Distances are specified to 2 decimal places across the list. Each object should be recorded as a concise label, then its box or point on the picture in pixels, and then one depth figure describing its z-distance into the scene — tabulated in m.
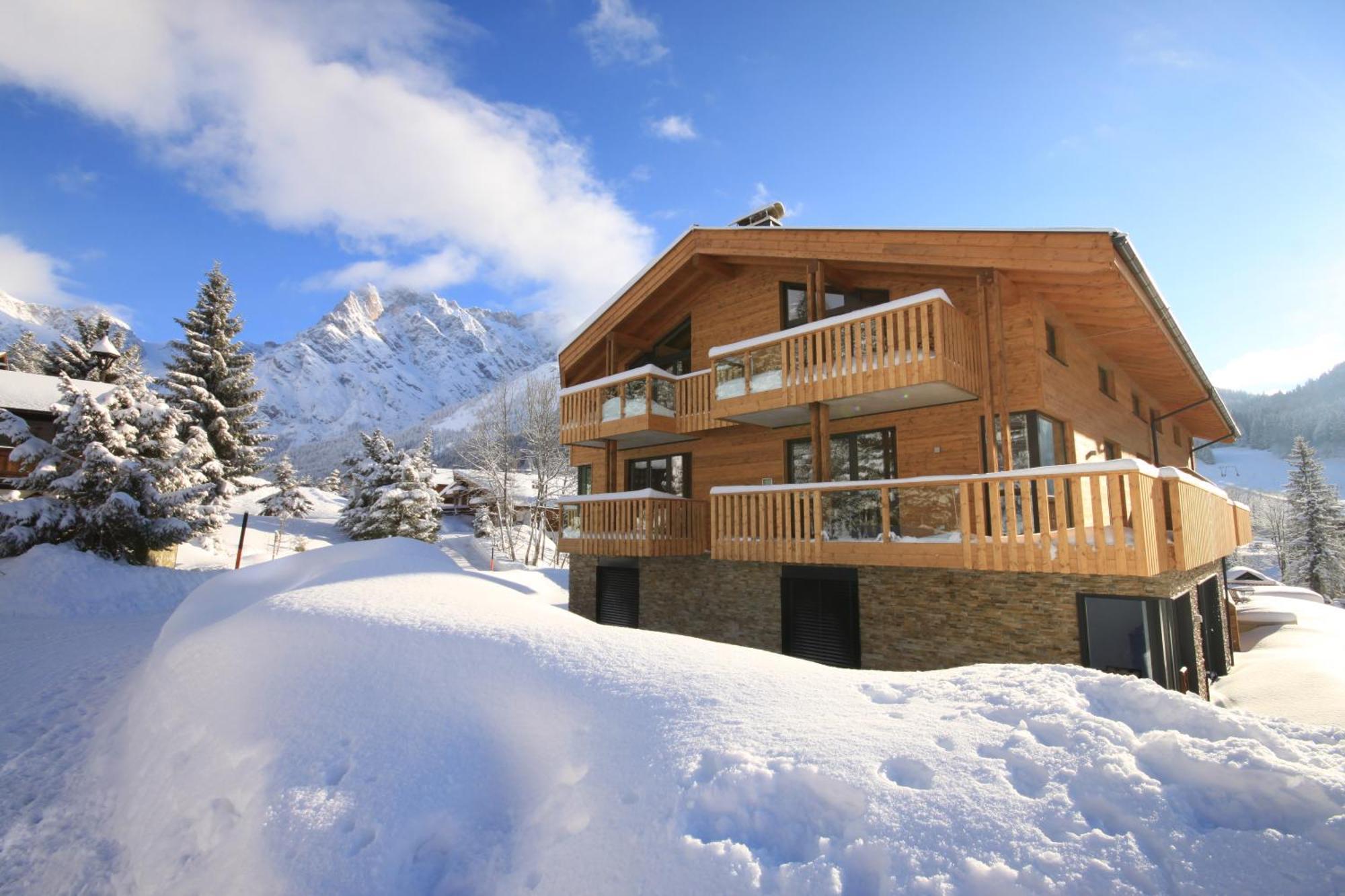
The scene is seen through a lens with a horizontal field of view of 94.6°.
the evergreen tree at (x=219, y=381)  29.41
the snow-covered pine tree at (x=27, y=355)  49.21
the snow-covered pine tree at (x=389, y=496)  38.19
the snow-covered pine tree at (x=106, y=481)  19.00
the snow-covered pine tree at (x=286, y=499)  38.81
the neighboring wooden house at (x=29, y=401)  27.94
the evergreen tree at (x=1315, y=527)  40.94
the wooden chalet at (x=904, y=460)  8.39
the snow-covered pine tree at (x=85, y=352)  29.84
